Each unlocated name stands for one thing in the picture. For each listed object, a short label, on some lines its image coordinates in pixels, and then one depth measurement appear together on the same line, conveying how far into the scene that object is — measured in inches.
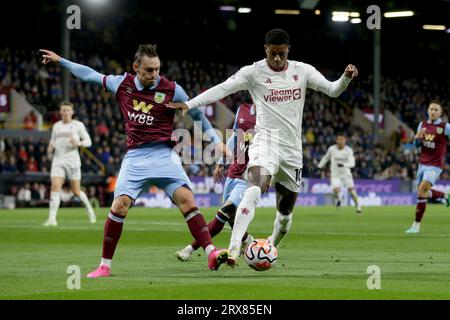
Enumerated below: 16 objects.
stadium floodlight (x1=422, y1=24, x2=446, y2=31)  1942.7
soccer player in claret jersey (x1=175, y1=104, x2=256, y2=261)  483.5
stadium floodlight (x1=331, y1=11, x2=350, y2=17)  1533.5
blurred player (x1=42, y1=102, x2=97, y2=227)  800.3
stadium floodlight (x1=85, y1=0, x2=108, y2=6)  1407.0
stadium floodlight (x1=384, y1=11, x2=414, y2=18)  1667.1
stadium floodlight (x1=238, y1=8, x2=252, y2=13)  1678.2
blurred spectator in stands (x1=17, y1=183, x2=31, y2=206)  1272.1
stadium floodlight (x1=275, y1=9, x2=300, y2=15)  1642.5
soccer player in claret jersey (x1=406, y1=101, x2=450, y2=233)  729.0
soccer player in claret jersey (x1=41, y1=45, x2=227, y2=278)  389.1
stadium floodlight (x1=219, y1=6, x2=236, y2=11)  1753.2
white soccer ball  379.6
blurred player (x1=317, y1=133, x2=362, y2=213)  1208.2
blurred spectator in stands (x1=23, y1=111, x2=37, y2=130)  1402.6
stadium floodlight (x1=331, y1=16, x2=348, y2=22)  1571.1
